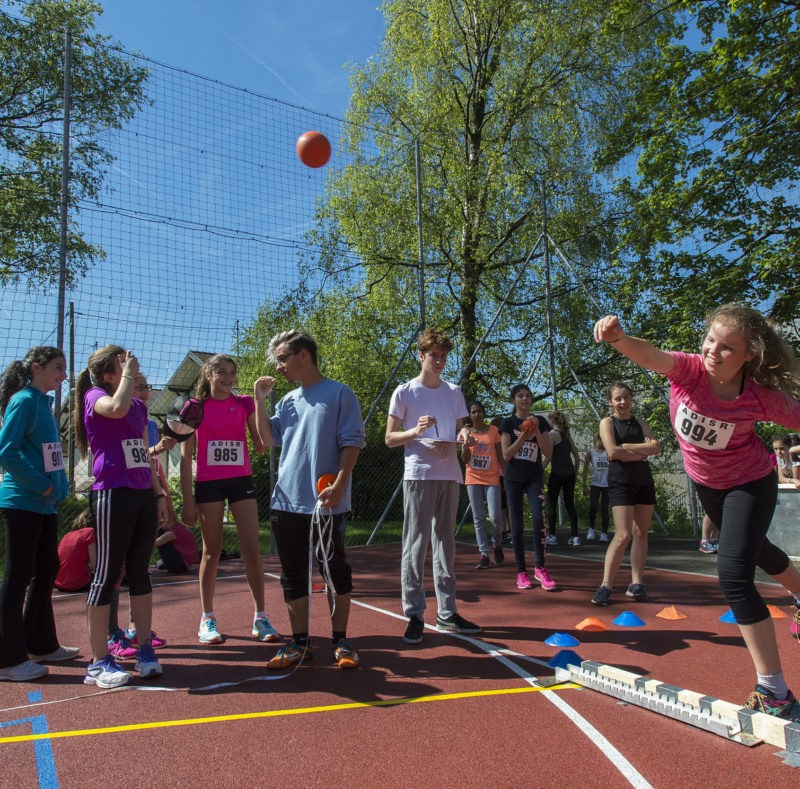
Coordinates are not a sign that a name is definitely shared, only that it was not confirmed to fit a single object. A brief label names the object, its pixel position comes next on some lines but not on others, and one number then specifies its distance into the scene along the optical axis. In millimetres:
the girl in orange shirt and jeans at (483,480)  8070
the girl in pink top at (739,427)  2977
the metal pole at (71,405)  7523
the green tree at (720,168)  12266
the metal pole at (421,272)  10430
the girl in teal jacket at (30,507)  4074
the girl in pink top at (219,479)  4637
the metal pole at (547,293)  12219
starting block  2711
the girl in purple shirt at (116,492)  3783
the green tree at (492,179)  15680
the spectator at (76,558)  6555
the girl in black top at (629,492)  5672
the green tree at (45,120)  8391
